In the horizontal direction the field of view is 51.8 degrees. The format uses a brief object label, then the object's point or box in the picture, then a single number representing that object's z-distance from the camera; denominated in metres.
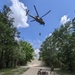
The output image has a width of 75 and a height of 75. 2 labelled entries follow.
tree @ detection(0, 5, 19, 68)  13.81
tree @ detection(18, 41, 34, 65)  29.55
